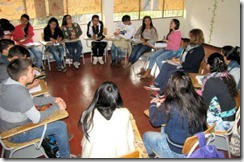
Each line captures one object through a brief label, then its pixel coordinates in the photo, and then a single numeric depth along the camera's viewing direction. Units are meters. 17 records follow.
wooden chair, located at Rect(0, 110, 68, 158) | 2.13
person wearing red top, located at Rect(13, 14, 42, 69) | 5.20
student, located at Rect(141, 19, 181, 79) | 4.64
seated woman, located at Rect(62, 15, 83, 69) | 5.67
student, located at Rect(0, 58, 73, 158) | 2.15
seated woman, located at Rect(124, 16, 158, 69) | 5.45
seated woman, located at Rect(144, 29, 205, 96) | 3.85
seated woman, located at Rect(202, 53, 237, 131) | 2.43
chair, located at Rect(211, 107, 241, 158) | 2.48
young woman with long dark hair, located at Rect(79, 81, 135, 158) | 1.80
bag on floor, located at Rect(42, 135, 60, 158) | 2.67
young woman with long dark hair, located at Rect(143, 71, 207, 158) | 1.99
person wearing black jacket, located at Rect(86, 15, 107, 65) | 5.79
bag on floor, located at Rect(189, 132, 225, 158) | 1.75
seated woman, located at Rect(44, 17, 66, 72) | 5.42
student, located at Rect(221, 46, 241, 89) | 2.98
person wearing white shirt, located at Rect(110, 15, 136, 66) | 5.66
